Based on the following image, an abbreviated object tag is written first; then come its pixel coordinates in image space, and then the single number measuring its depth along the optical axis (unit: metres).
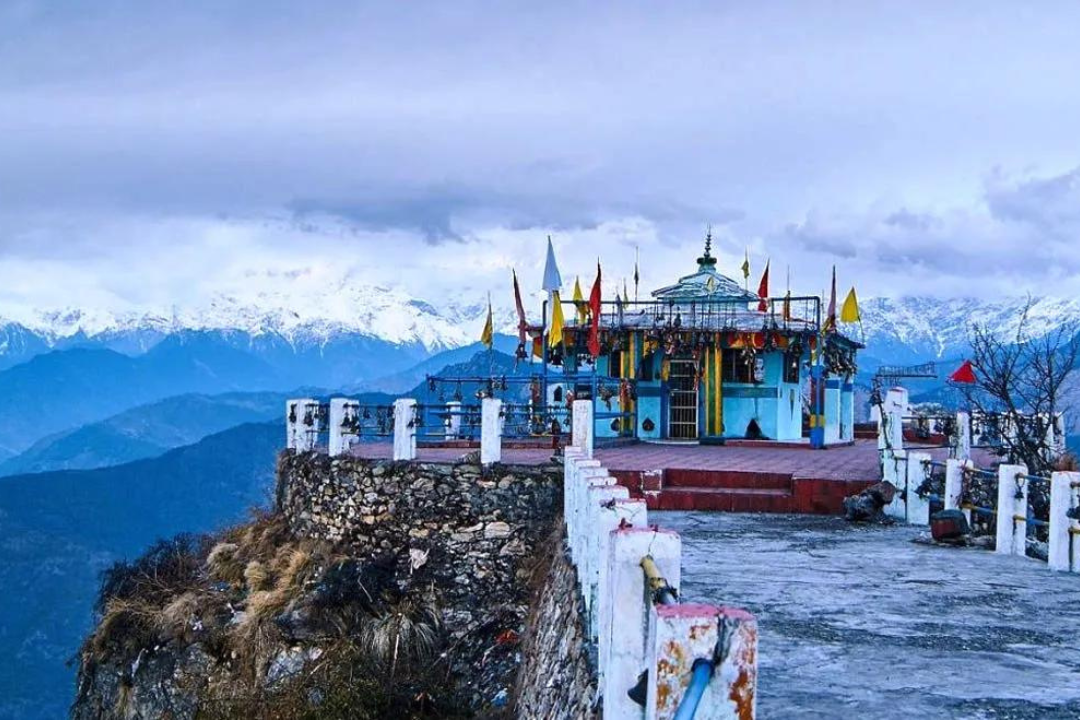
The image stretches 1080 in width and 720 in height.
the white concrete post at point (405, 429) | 14.70
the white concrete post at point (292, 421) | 17.03
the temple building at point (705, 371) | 22.08
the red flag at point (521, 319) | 23.05
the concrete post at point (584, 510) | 8.02
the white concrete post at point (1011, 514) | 10.37
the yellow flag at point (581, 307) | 23.11
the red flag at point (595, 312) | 18.86
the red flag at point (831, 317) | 22.56
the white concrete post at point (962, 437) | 15.86
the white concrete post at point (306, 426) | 16.78
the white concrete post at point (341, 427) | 15.76
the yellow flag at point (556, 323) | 19.44
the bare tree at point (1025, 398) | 14.90
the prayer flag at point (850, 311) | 23.52
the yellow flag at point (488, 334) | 24.23
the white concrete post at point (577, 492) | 8.88
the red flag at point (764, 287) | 27.72
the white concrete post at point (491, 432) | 14.11
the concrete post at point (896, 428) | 14.48
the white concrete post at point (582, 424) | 14.36
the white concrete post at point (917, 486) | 12.83
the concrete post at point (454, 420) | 14.60
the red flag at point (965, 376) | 19.16
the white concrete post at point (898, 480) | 13.23
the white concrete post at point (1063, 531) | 9.39
